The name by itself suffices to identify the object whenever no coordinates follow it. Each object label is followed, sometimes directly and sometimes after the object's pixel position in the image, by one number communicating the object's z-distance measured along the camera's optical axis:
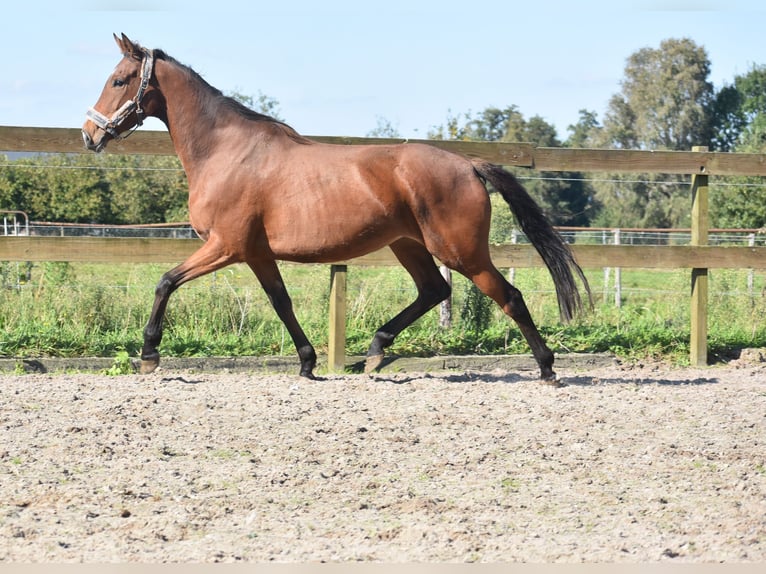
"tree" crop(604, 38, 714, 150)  100.06
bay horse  12.79
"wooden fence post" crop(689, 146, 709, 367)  16.05
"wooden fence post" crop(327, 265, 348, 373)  14.85
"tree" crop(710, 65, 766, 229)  57.09
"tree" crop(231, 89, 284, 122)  70.31
